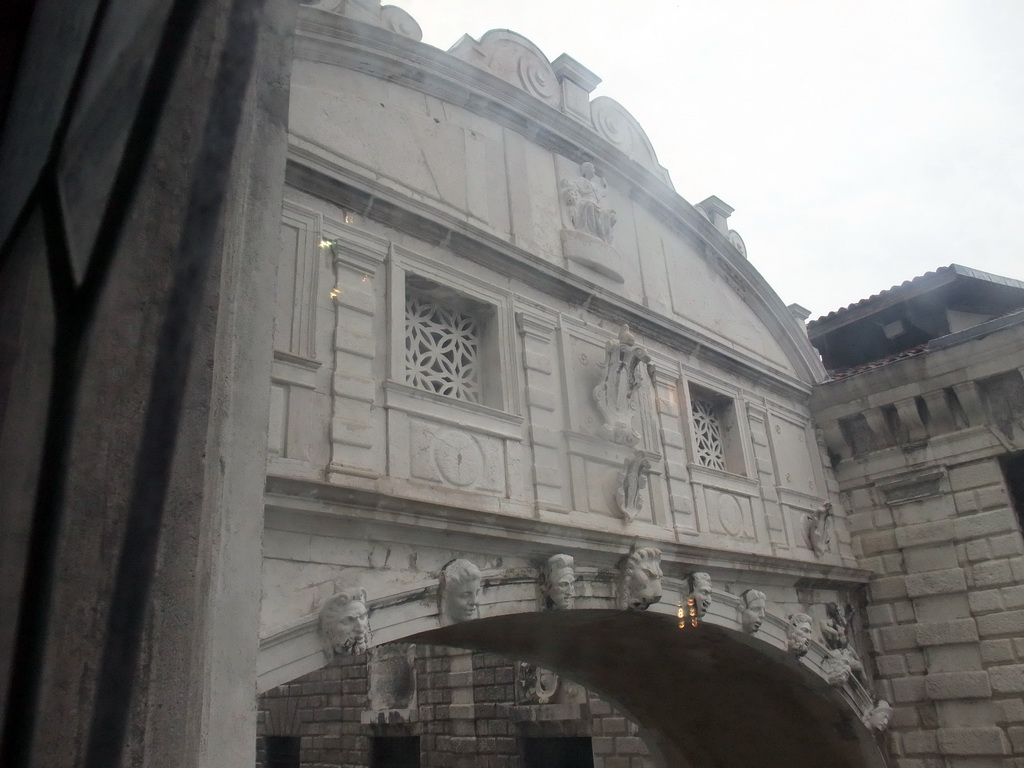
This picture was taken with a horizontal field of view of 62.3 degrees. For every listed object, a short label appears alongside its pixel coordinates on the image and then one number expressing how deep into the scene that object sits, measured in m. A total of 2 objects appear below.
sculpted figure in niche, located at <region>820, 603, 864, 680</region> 9.12
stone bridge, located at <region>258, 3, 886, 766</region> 5.46
